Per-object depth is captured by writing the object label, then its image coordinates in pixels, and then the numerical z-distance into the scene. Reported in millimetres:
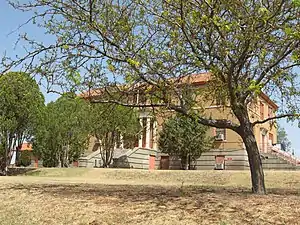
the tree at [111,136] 24953
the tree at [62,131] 26404
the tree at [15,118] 21996
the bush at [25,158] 36242
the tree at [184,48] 6535
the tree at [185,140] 25634
